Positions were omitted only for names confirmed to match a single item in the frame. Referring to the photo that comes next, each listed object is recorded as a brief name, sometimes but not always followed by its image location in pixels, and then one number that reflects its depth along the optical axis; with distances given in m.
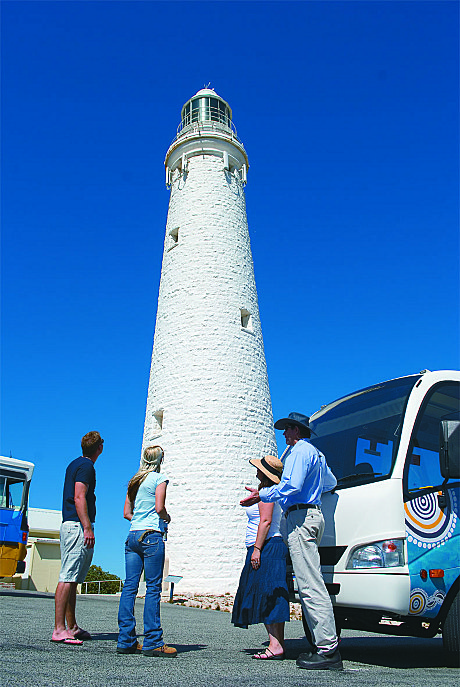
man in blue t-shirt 5.49
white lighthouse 16.69
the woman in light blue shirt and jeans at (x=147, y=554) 5.12
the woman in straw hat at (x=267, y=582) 5.34
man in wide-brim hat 4.81
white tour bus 4.93
